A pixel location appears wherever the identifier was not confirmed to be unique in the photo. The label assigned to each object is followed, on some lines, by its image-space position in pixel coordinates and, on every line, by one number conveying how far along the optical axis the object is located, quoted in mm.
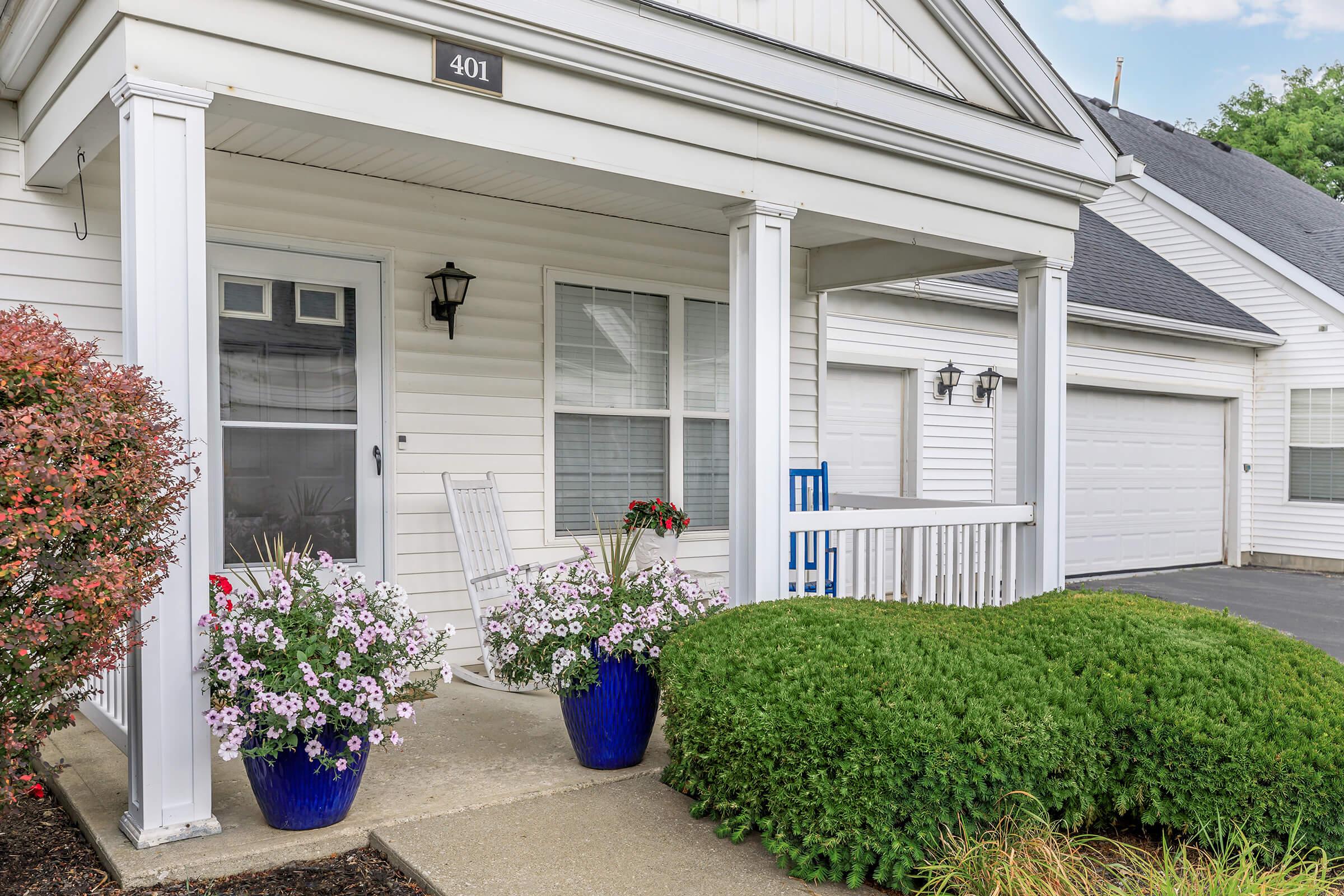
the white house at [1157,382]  8719
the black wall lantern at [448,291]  5109
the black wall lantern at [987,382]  9156
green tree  21516
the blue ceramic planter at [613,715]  3602
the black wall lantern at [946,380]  8875
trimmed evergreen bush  2777
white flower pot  5426
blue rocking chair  5938
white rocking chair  5039
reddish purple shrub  2289
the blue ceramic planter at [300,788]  2961
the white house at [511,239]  2986
